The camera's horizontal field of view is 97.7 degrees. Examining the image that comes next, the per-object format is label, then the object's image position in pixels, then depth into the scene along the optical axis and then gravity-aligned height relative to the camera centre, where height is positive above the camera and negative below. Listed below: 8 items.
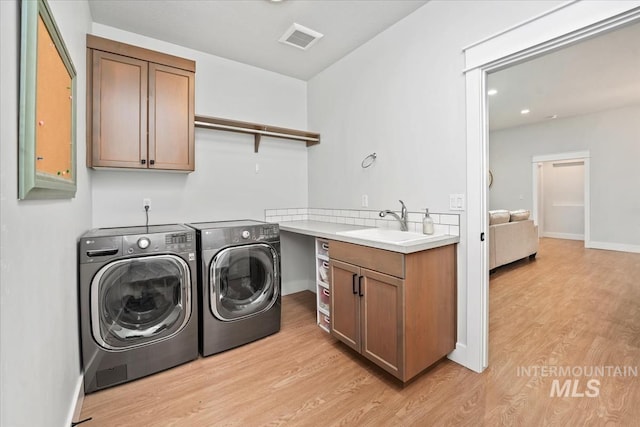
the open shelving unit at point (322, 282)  2.58 -0.64
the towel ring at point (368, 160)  2.74 +0.54
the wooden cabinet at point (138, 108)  2.09 +0.86
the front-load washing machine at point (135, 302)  1.79 -0.62
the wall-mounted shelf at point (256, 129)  2.75 +0.92
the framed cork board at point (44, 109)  0.85 +0.39
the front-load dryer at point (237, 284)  2.18 -0.59
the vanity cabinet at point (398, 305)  1.74 -0.62
